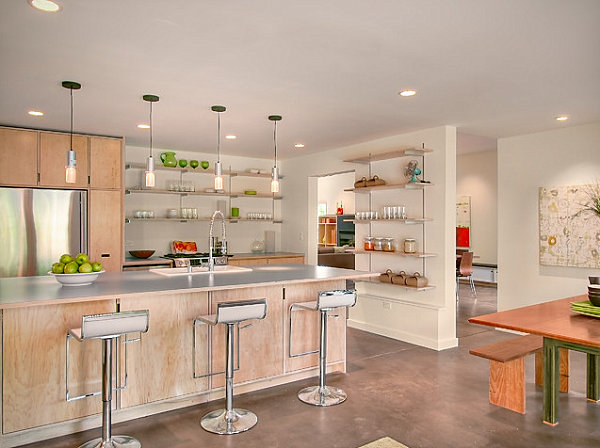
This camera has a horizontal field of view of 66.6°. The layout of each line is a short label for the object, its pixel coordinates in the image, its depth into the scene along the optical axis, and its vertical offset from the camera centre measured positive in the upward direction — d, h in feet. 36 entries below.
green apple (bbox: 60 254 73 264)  10.77 -0.77
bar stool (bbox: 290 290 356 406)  11.69 -3.33
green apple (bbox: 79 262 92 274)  10.64 -0.97
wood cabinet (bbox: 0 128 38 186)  16.37 +2.53
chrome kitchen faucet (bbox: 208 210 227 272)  14.15 -1.18
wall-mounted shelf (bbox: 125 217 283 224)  21.16 +0.36
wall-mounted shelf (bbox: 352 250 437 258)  17.07 -1.01
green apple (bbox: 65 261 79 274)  10.52 -0.95
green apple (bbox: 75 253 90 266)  10.91 -0.78
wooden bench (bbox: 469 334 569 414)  10.96 -3.52
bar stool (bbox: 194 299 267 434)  10.12 -3.19
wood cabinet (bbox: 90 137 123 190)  18.13 +2.58
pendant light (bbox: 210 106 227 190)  14.05 +1.81
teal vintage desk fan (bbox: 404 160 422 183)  17.24 +2.16
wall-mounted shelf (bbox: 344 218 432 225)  17.19 +0.28
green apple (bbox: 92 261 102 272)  10.95 -0.98
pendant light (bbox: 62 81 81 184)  12.11 +1.64
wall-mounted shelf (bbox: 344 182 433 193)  17.10 +1.60
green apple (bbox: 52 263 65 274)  10.56 -0.97
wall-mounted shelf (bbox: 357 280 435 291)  17.23 -2.31
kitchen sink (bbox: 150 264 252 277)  13.53 -1.34
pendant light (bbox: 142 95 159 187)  12.91 +1.77
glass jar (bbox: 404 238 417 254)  17.65 -0.72
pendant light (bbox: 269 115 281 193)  14.65 +1.66
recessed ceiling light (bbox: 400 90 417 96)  12.47 +3.72
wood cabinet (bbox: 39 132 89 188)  17.07 +2.60
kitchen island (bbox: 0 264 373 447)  9.53 -2.92
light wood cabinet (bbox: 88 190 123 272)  18.08 -0.05
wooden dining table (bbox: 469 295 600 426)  8.90 -2.04
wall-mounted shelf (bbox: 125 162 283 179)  20.66 +2.78
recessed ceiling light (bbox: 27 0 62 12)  7.47 +3.68
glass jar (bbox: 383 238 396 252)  18.61 -0.72
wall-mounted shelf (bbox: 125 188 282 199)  21.30 +1.69
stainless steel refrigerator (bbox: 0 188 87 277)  16.43 -0.05
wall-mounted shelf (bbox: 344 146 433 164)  17.11 +2.86
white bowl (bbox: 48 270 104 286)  10.47 -1.20
